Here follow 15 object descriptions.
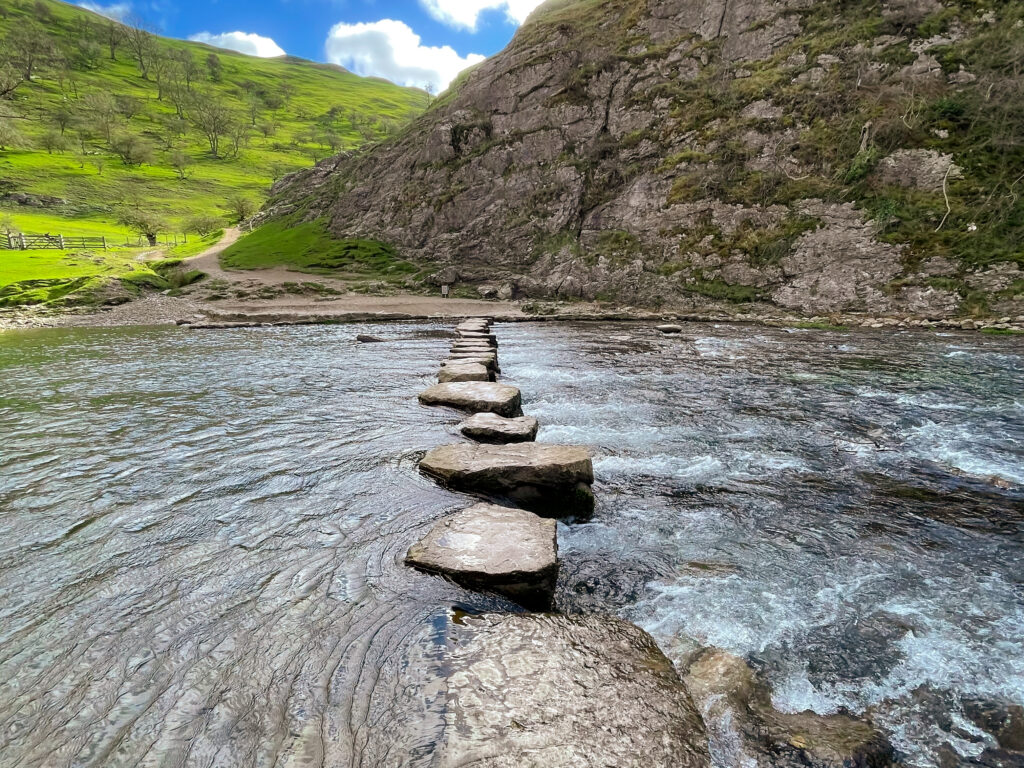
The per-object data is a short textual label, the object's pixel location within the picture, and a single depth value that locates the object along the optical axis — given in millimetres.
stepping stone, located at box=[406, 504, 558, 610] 4340
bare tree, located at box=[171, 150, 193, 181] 120188
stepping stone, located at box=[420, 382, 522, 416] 9602
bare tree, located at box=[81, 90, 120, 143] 127500
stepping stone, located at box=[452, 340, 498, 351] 16969
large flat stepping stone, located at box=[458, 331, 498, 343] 20278
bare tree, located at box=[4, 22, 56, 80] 129425
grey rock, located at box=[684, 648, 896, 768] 3273
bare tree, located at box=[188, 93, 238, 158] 145625
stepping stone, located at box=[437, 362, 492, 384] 12002
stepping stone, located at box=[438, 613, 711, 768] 2803
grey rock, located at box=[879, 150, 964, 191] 33062
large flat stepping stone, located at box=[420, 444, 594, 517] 6438
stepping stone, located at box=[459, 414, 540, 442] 7891
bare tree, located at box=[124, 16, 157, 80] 181875
